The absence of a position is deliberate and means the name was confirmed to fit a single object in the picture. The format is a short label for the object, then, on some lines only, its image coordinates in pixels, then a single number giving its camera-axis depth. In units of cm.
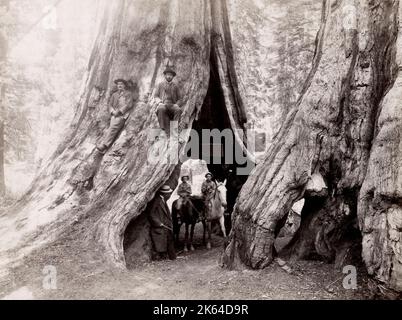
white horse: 830
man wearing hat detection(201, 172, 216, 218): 830
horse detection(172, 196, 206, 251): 783
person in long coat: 695
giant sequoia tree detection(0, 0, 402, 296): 467
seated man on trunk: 686
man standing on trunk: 676
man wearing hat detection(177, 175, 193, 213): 781
